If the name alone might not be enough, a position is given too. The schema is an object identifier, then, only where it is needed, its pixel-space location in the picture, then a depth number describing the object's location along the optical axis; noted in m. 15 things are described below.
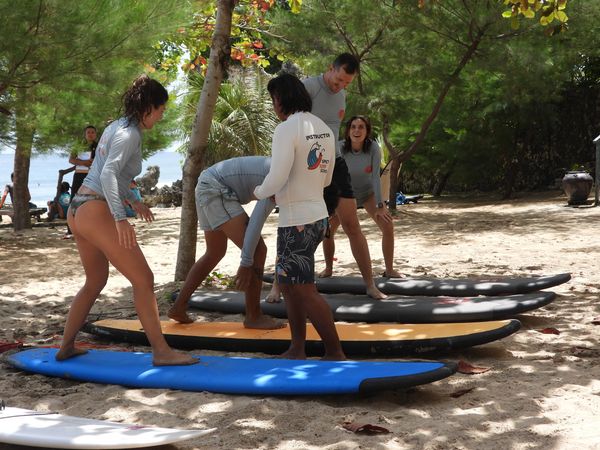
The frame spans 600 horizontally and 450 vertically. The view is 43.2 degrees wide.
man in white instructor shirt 3.90
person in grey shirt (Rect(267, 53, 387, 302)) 5.06
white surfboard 2.86
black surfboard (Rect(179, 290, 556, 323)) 4.95
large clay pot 12.71
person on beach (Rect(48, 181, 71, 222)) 14.41
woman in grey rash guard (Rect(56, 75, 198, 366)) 3.80
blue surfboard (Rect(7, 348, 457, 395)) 3.54
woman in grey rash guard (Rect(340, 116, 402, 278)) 6.14
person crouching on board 4.68
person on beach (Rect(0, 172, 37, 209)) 15.77
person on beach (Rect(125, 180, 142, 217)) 14.20
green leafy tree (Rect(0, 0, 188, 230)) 8.82
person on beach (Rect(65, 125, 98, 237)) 10.07
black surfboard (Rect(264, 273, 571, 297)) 5.78
